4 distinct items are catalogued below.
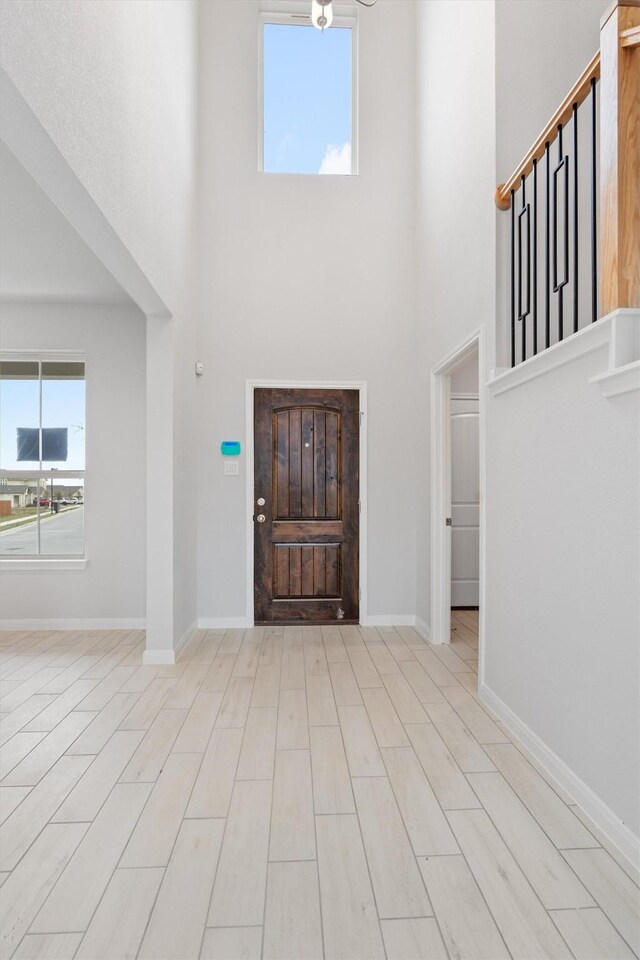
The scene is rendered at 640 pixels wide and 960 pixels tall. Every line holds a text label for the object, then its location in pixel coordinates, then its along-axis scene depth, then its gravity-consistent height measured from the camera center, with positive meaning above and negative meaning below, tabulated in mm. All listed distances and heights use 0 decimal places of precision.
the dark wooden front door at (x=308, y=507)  4840 -271
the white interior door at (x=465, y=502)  5508 -263
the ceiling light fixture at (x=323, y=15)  3127 +2592
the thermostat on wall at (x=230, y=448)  4750 +234
